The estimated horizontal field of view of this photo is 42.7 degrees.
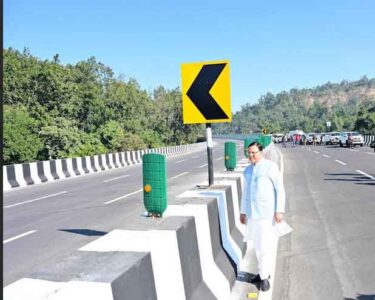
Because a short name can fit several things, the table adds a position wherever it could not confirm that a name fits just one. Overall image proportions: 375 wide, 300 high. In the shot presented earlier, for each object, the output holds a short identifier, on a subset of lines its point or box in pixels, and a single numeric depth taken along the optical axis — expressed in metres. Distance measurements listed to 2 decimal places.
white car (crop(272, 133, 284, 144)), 84.36
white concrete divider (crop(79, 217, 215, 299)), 3.84
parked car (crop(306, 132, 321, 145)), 67.38
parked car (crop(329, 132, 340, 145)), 59.49
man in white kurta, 5.75
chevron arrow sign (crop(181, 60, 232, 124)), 8.37
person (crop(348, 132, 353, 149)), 49.44
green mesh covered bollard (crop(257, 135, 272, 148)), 26.71
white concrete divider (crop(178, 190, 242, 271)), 6.55
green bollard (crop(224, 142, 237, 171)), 12.69
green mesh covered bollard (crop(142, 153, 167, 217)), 5.50
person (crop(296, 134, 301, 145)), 67.15
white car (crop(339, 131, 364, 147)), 50.11
